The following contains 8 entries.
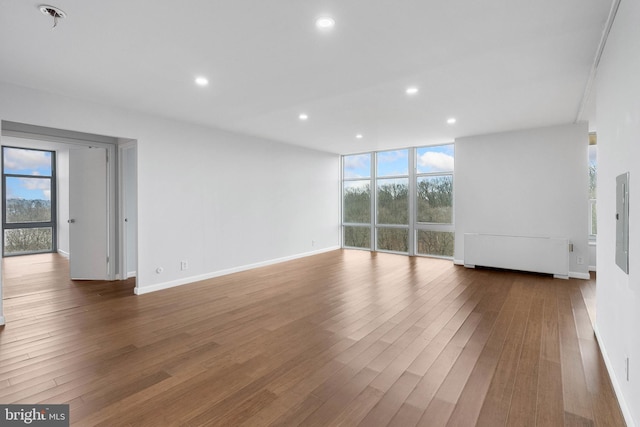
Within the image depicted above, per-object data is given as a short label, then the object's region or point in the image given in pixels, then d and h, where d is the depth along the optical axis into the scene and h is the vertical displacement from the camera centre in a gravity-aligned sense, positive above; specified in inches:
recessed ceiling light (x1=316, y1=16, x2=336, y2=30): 88.9 +55.8
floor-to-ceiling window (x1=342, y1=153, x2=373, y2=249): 334.6 +12.8
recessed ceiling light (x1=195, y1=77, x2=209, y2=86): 131.6 +57.4
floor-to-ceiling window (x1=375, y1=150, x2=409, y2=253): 307.4 +11.9
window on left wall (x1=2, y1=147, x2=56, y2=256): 291.3 +12.0
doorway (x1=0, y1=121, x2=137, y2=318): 207.8 +2.9
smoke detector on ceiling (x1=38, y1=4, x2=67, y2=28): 83.0 +55.6
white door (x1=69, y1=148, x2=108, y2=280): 208.5 -1.8
